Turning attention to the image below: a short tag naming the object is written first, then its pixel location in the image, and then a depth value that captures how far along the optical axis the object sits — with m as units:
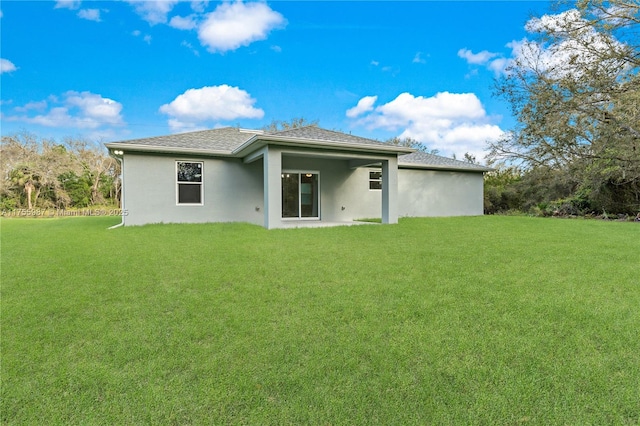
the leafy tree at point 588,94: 10.79
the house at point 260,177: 10.50
